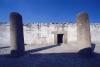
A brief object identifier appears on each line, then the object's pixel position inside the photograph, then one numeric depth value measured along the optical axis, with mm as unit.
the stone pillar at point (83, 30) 4649
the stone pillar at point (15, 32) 4560
